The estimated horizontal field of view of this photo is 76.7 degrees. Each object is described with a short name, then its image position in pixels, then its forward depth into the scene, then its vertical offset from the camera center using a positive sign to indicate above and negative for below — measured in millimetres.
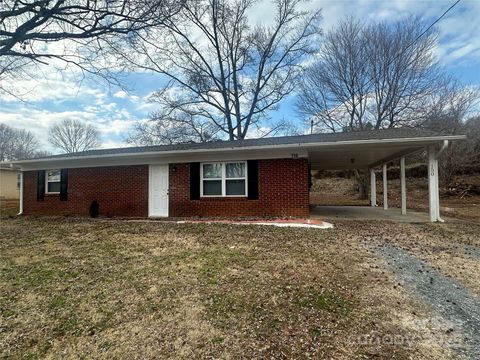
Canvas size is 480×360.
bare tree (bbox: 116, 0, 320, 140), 23016 +9535
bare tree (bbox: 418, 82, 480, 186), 18766 +4829
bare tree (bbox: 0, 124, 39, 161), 44031 +7018
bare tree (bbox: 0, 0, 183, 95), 8711 +5139
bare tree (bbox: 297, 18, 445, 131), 19094 +7478
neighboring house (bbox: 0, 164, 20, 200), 25359 +496
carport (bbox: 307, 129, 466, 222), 8492 +1292
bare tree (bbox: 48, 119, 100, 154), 45406 +8106
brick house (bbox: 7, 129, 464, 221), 9391 +499
